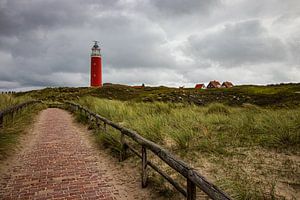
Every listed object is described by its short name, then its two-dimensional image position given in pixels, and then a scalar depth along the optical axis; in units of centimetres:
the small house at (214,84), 7446
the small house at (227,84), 7644
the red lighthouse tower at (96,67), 5434
